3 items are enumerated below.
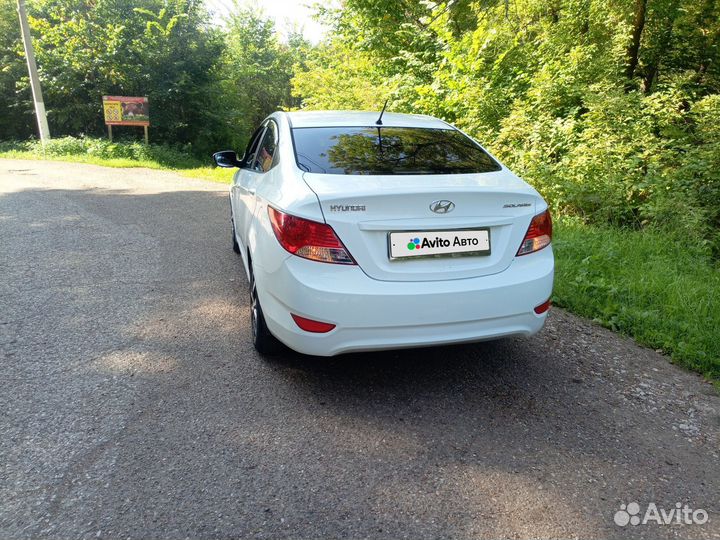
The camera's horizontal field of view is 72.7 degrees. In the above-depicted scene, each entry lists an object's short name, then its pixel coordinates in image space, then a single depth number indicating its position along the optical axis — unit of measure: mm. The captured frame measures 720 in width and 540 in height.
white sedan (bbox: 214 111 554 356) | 2438
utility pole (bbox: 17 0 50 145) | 15586
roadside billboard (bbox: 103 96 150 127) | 17344
